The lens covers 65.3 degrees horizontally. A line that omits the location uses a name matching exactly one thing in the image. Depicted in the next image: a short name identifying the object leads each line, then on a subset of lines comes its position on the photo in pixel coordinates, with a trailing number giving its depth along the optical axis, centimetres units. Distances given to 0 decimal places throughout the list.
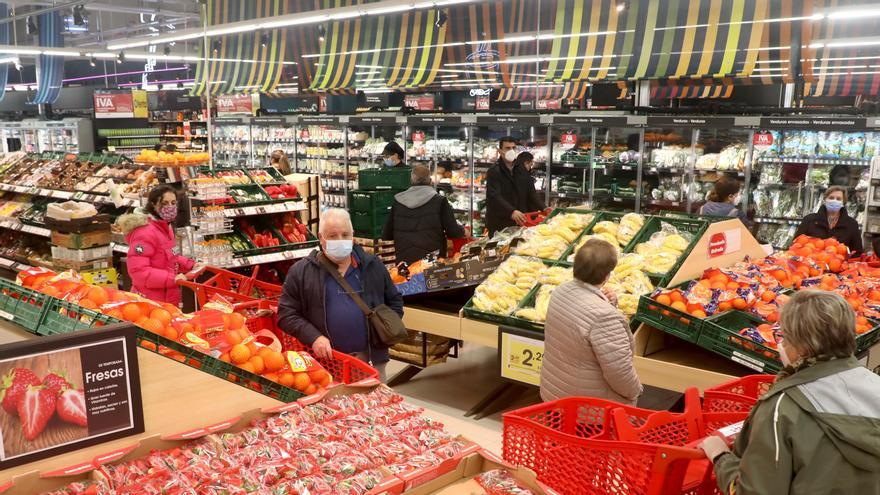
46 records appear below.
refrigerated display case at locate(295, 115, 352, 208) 1291
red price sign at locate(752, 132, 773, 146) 785
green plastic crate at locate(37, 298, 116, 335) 242
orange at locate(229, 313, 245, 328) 306
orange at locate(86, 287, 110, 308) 278
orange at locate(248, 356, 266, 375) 270
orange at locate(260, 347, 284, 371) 273
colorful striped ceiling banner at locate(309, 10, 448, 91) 914
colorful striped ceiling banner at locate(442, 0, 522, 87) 894
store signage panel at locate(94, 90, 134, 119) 1828
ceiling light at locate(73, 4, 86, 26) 1398
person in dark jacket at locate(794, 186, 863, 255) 620
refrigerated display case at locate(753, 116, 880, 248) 743
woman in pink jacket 484
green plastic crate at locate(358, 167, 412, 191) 891
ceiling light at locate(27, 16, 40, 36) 1446
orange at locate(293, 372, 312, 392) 273
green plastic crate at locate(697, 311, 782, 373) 356
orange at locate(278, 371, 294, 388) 271
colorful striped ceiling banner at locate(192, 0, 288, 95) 1034
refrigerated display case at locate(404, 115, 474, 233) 1091
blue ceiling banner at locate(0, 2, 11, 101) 1652
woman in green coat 190
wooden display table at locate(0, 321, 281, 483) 224
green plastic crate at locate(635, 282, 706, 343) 392
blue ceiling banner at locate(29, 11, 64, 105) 1522
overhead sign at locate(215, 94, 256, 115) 1636
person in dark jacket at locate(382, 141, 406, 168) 914
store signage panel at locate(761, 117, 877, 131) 710
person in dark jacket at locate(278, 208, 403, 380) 352
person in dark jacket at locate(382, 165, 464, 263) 637
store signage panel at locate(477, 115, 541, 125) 977
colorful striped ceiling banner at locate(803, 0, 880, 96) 749
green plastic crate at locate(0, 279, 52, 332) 263
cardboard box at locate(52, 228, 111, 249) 791
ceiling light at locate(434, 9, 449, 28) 866
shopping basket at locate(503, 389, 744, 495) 226
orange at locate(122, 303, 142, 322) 262
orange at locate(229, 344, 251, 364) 268
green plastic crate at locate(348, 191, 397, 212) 848
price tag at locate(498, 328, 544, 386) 430
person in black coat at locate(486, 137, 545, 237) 748
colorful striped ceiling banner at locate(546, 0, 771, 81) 649
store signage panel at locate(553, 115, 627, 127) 888
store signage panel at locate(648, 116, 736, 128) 798
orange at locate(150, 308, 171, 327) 265
